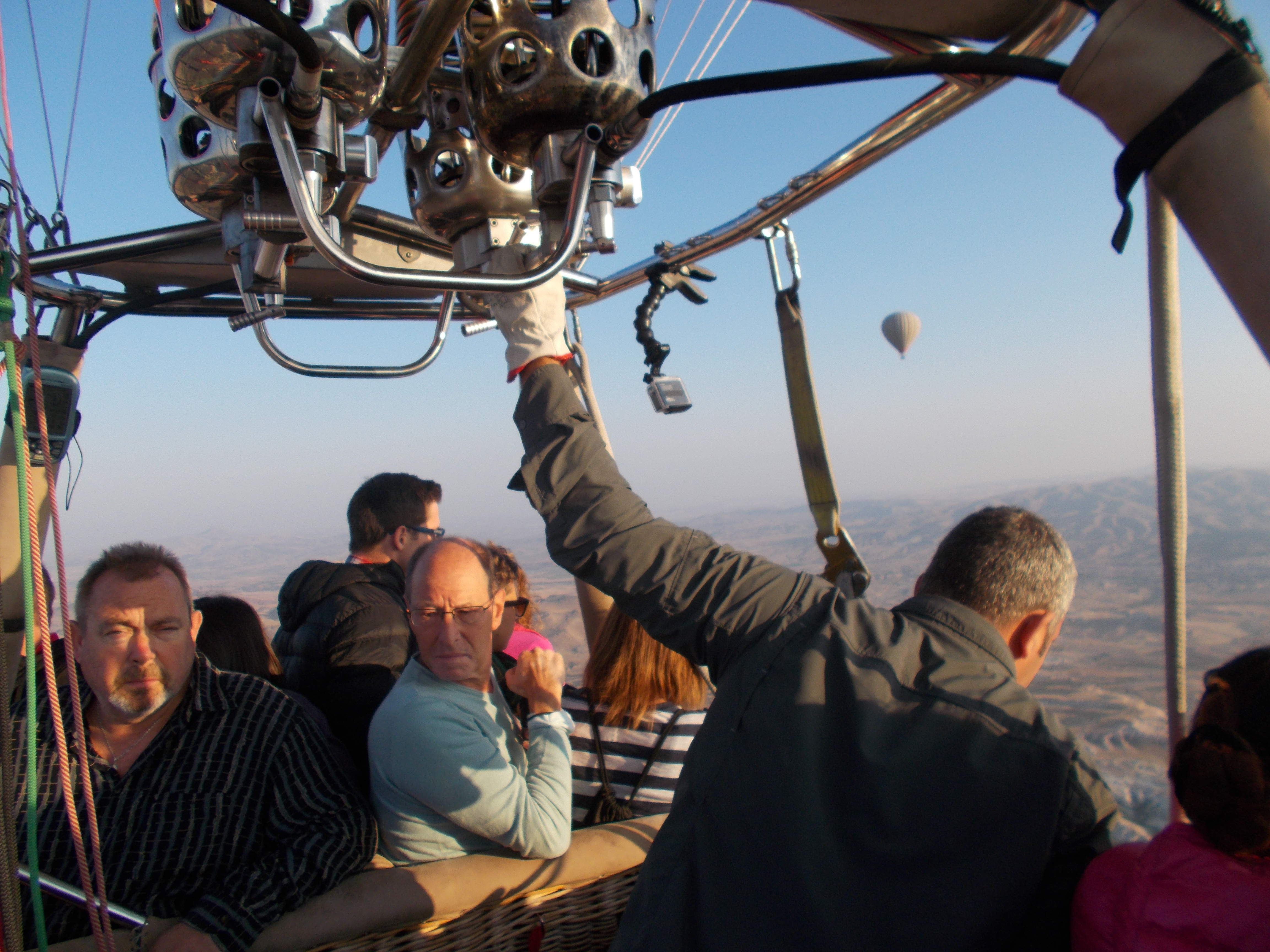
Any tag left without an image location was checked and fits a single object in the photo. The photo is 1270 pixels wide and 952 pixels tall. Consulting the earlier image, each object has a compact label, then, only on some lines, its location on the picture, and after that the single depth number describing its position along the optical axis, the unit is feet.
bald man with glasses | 4.50
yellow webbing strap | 4.43
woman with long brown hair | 5.12
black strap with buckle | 1.64
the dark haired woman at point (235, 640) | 6.46
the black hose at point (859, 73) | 1.94
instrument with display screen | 4.68
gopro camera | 4.96
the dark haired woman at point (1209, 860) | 2.36
